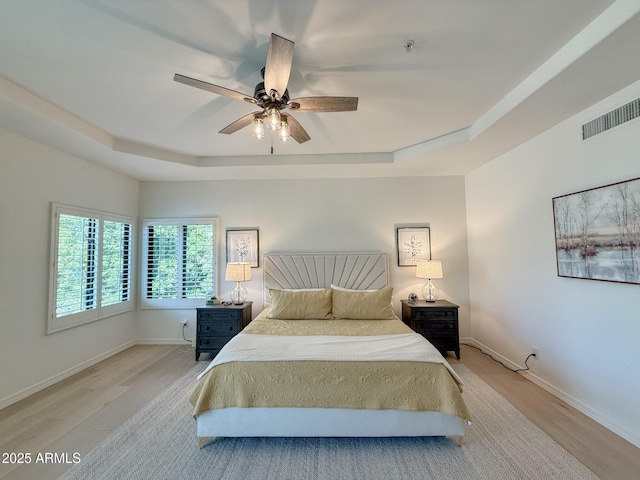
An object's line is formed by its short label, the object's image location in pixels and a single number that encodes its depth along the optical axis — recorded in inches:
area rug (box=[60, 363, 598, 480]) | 71.6
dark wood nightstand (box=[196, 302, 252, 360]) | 147.9
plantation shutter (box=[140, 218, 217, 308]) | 171.3
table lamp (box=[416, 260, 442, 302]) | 152.7
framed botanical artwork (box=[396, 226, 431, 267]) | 168.9
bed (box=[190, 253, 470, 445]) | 80.5
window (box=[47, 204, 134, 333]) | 125.1
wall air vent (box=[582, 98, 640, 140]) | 80.7
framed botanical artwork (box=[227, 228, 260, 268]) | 172.1
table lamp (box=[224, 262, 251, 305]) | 154.4
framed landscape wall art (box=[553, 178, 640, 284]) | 81.0
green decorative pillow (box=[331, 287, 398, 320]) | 133.9
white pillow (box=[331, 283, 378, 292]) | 146.9
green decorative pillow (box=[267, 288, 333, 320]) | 134.6
